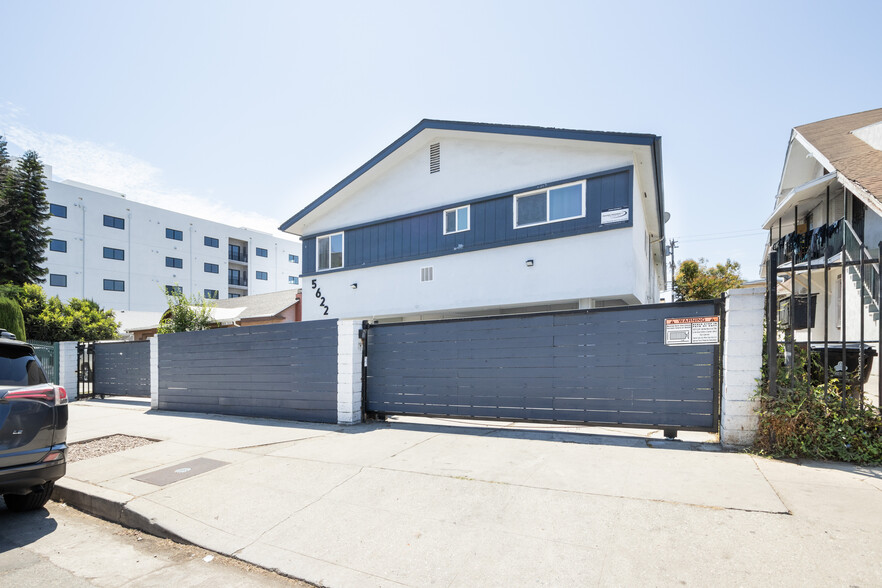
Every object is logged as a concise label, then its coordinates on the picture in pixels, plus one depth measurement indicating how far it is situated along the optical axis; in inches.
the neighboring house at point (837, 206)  318.7
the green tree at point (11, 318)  658.8
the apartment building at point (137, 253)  1483.8
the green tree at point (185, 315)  498.6
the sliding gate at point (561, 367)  233.0
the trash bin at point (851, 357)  281.5
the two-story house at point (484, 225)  442.0
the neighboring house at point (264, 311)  845.2
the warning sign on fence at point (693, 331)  228.8
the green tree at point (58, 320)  759.7
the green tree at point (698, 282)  1061.8
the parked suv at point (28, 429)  160.6
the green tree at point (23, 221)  982.4
